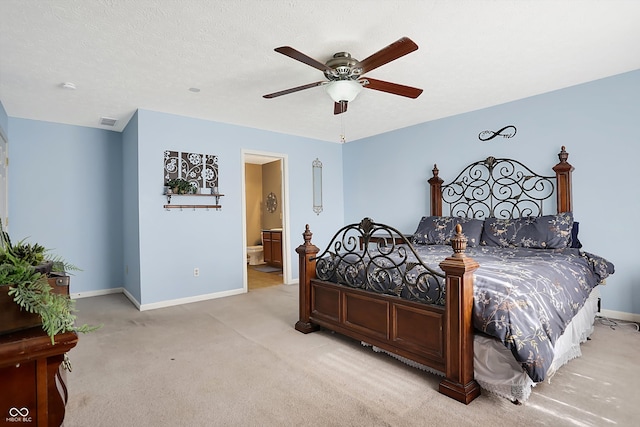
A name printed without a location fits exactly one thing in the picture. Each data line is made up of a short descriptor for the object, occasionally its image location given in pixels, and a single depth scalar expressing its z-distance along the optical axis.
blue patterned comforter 1.96
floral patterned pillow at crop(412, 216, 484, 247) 4.07
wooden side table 0.76
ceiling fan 2.42
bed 2.08
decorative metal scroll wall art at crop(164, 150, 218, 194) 4.53
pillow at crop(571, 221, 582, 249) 3.61
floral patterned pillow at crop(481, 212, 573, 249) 3.51
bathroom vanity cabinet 7.30
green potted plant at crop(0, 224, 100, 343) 0.79
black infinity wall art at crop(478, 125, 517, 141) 4.26
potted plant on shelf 4.48
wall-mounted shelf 4.50
